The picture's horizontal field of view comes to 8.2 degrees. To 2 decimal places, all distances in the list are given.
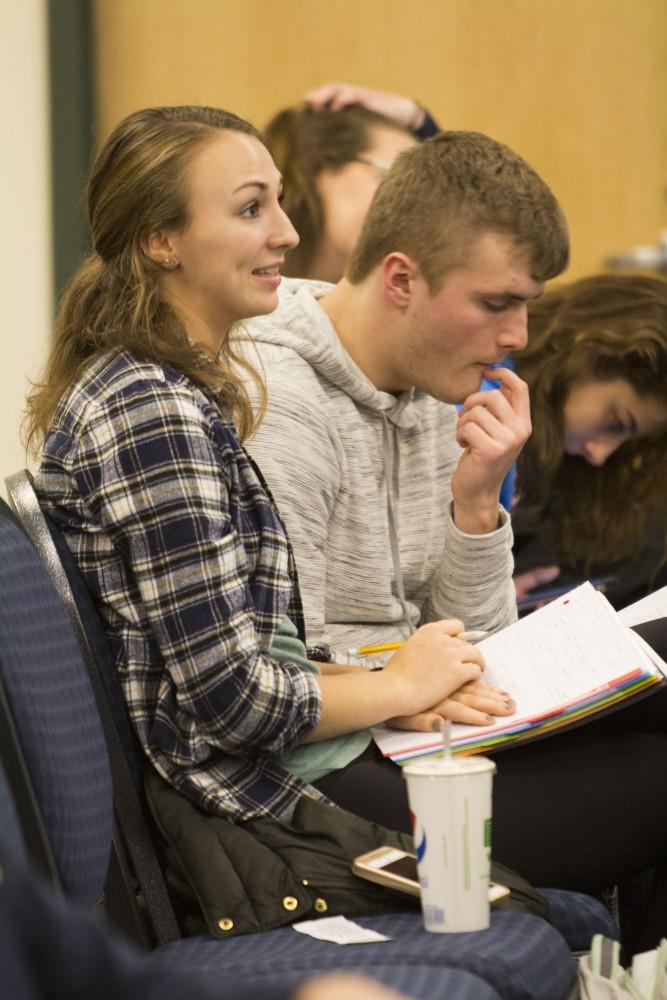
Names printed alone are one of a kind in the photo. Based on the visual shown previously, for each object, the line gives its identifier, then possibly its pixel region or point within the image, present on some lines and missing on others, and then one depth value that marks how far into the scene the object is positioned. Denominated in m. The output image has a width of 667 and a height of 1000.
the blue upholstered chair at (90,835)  4.86
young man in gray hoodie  5.65
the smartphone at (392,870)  5.02
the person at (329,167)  6.47
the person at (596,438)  6.35
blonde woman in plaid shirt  5.10
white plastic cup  4.94
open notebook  5.21
